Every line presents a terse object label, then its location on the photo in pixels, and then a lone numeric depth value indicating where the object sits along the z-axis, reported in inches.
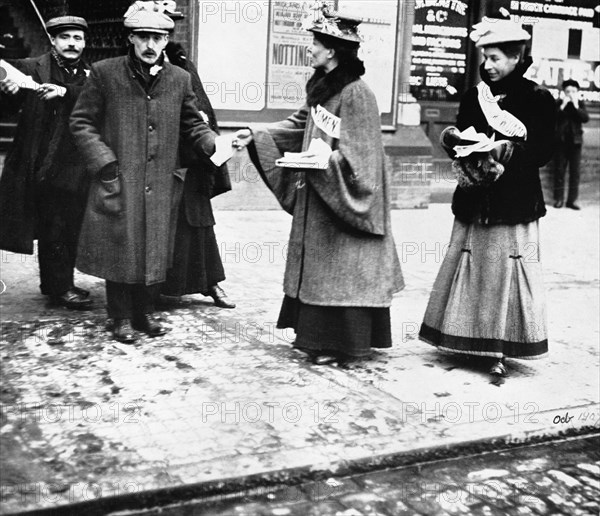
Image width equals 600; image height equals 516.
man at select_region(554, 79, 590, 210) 544.1
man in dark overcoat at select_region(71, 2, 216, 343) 228.4
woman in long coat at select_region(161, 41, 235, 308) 263.4
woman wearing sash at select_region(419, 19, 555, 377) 213.2
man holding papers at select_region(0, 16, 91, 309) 257.9
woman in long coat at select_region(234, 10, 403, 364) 213.0
